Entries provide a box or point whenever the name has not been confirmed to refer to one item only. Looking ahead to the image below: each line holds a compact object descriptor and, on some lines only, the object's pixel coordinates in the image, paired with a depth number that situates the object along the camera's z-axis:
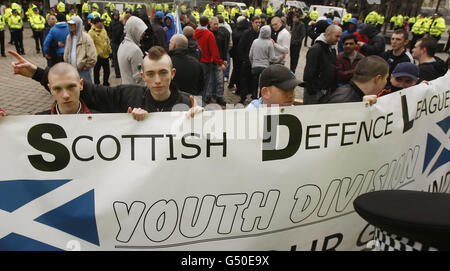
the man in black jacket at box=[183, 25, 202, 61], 6.04
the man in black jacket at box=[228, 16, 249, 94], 8.33
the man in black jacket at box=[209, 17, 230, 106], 7.48
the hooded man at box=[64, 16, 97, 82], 6.14
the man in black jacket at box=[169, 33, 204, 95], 4.91
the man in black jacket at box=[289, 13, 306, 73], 9.84
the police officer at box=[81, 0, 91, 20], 20.52
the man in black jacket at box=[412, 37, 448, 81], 4.62
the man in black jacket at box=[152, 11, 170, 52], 7.22
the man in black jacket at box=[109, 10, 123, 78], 8.73
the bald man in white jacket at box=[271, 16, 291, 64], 7.23
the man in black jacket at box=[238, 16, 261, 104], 7.67
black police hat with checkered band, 1.36
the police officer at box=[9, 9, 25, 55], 11.95
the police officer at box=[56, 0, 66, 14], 18.92
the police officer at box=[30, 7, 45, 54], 12.54
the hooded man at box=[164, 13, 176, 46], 9.59
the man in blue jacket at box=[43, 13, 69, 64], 6.82
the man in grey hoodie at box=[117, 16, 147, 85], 5.10
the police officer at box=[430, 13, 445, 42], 17.06
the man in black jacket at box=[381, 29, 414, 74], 5.34
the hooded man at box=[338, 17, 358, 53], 8.09
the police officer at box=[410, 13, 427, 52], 17.64
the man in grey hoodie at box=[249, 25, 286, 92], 6.80
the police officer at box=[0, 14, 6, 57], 11.55
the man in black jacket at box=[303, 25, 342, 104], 5.05
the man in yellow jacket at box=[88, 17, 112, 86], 7.78
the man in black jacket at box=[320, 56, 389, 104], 3.10
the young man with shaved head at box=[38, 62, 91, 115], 2.47
